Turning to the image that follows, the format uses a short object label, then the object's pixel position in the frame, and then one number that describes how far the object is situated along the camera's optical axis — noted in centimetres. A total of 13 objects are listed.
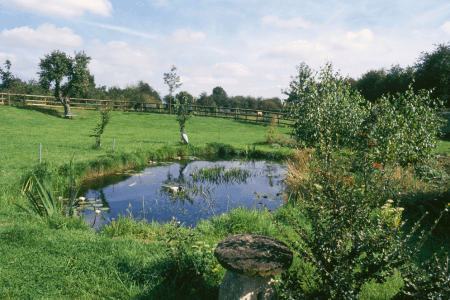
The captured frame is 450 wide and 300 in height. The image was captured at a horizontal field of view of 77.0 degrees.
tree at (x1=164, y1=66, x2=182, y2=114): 3425
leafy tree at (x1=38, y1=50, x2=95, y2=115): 2639
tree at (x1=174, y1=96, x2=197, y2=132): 1565
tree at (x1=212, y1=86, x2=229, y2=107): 7363
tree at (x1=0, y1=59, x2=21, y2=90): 3834
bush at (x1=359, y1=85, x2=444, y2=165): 610
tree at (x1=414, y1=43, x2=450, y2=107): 2177
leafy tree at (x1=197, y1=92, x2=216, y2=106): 6866
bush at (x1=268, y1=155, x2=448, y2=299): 236
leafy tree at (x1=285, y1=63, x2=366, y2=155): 713
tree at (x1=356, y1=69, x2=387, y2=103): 3041
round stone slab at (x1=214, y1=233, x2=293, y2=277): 238
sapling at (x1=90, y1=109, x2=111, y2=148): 1203
